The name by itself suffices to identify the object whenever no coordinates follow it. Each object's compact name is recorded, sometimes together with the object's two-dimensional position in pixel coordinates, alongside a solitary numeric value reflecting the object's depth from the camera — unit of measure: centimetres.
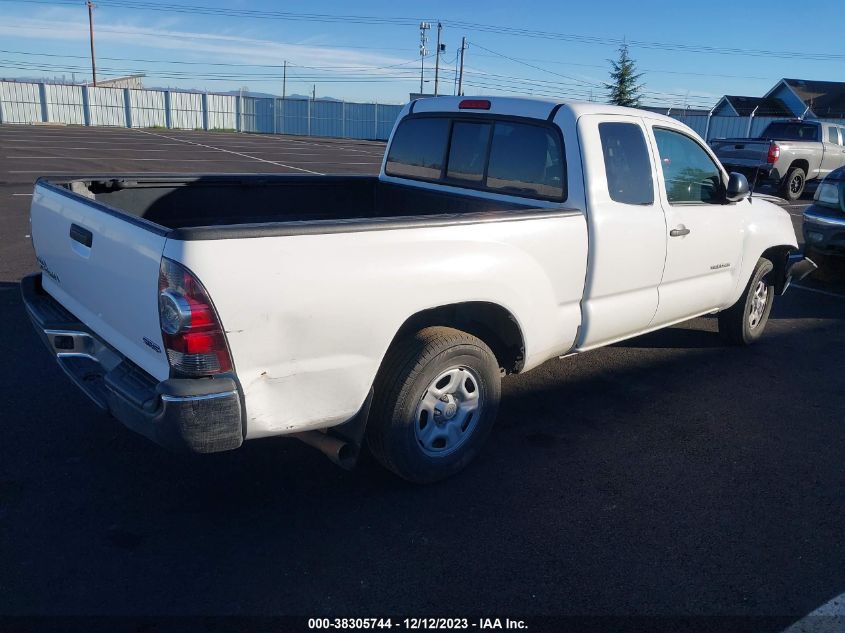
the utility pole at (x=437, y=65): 5594
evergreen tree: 3722
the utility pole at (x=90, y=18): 5697
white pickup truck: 269
